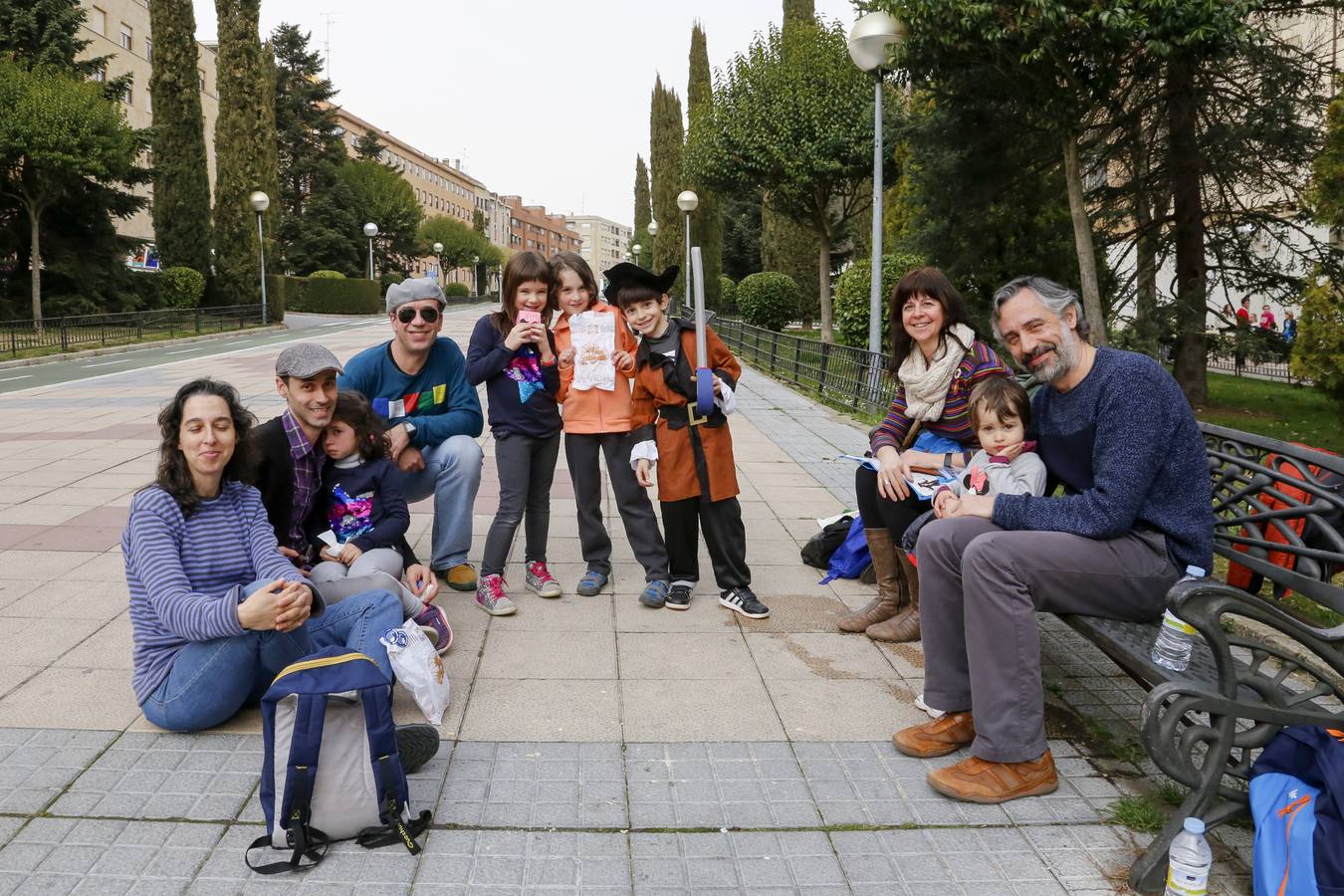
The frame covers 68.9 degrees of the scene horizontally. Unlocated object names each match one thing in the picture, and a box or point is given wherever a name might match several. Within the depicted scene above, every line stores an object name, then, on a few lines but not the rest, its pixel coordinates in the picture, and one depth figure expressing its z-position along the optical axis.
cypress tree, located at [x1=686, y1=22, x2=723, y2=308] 35.28
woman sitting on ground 3.02
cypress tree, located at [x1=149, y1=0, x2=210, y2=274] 32.09
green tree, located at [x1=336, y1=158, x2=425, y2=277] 57.53
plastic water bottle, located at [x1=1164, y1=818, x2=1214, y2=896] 2.30
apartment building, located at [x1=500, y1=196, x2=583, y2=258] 168.38
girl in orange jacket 4.68
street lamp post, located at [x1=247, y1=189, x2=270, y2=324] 34.44
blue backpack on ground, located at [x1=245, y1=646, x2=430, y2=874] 2.53
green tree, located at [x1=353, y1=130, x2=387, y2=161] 65.06
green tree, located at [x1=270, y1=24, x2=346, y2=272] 54.84
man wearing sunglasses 4.62
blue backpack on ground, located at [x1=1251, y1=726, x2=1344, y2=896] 2.19
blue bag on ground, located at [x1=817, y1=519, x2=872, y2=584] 5.25
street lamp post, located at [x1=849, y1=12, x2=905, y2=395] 11.09
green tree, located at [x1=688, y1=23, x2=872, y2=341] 23.67
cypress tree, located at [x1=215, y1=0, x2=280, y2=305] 35.50
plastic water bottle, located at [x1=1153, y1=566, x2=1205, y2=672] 2.59
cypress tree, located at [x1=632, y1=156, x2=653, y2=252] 72.19
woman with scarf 4.14
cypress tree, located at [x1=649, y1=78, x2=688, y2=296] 38.69
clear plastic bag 3.21
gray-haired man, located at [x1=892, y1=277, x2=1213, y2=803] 2.90
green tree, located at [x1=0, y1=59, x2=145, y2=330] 25.06
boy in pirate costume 4.49
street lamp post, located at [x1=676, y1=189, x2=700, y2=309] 28.22
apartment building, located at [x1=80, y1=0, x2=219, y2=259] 44.75
